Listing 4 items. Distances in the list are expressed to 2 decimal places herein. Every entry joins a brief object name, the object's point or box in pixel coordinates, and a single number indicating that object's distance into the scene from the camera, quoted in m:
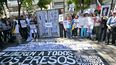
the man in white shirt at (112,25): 4.11
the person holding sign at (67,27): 5.45
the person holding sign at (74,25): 5.40
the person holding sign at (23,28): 5.03
